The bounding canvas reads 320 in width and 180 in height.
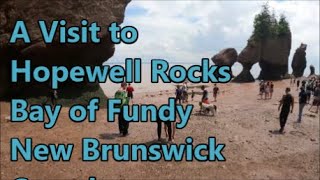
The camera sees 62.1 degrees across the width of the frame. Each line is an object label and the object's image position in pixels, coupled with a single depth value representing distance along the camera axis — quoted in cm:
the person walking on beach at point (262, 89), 2307
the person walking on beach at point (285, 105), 1250
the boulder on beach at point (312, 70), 4262
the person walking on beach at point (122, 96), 1084
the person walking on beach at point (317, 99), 1772
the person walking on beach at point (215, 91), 2145
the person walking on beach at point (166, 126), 1047
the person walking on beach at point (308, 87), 2087
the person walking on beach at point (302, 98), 1405
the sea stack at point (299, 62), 4327
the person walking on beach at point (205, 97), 1587
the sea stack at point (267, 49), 3845
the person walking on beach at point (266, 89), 2278
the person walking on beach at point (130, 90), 1418
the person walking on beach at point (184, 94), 1916
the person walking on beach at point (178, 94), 1812
